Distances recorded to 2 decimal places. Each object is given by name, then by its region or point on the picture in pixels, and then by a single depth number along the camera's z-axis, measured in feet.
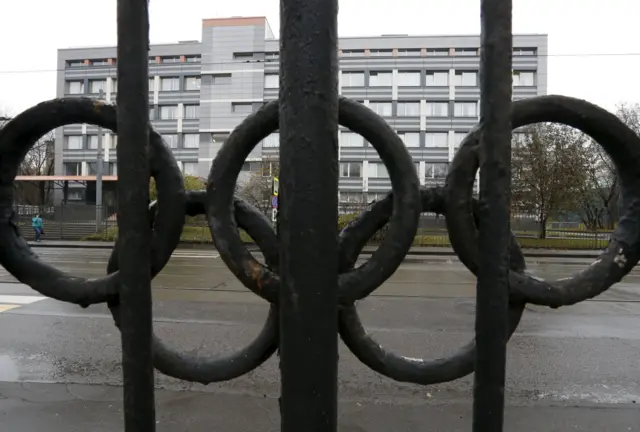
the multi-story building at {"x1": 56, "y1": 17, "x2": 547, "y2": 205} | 161.79
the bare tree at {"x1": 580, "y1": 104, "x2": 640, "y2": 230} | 82.99
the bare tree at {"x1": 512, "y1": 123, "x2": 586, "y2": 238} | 79.10
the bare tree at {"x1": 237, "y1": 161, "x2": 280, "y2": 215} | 105.60
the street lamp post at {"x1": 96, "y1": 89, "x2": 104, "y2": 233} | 89.36
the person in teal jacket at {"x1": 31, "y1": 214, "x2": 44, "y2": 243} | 79.61
